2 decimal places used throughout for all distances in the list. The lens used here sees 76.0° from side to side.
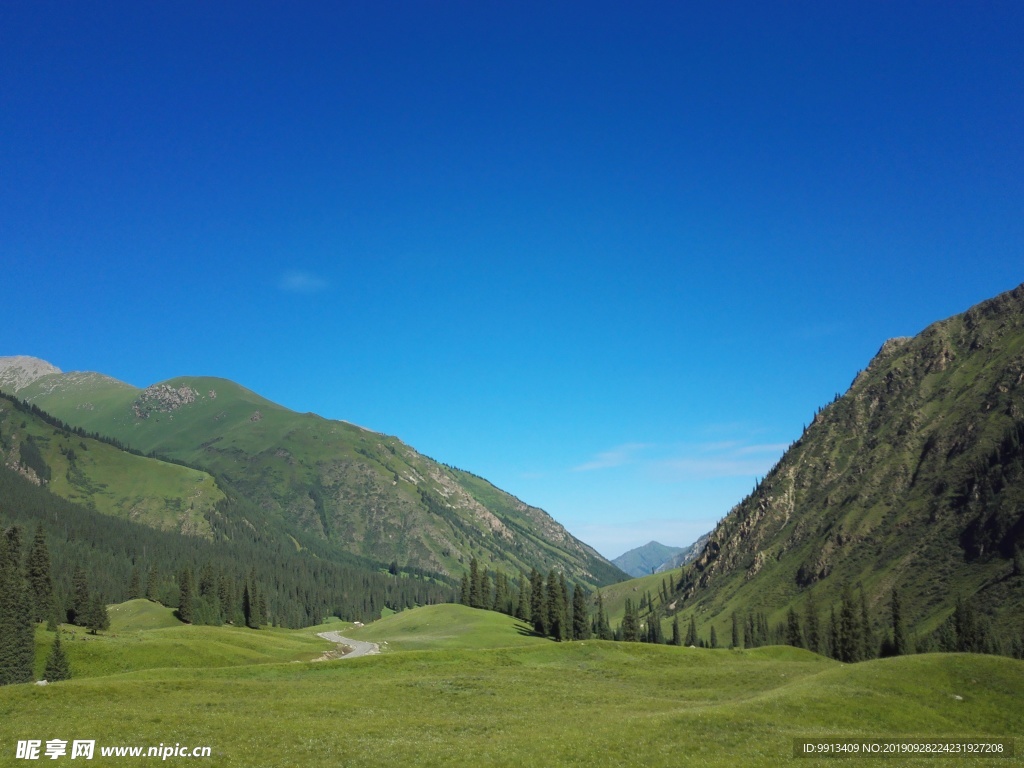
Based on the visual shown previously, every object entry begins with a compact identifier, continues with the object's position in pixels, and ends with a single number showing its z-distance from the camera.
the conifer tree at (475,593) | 187.25
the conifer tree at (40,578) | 108.94
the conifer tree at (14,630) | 74.44
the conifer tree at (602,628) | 176.88
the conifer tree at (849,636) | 135.38
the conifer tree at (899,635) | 141.75
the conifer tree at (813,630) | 158.25
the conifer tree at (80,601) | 123.25
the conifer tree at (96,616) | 120.12
